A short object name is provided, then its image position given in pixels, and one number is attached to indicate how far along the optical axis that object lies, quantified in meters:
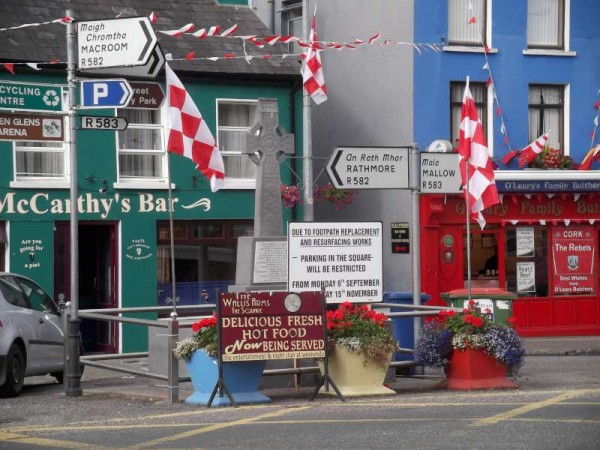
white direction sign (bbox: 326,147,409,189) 15.69
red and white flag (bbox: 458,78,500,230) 16.64
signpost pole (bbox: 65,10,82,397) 15.12
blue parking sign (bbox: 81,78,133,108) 14.98
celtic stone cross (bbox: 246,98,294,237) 16.05
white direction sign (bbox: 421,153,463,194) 16.28
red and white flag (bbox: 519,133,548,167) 27.45
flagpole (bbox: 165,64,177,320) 15.58
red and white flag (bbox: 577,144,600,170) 27.91
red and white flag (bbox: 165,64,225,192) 15.64
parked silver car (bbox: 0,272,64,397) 16.12
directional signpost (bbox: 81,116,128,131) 15.29
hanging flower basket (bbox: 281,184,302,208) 25.78
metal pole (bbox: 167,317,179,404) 13.77
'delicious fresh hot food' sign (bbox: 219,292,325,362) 13.46
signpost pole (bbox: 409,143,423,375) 16.12
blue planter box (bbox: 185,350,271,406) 13.49
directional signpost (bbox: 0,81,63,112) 15.12
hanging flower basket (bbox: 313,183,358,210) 26.48
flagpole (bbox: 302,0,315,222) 24.00
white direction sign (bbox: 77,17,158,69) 14.77
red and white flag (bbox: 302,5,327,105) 24.02
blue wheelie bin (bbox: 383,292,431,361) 17.39
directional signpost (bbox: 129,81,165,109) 15.32
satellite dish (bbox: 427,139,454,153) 22.36
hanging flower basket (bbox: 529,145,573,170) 27.66
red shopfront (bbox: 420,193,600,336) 27.23
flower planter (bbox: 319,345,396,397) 14.15
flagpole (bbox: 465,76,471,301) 16.50
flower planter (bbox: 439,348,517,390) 14.61
